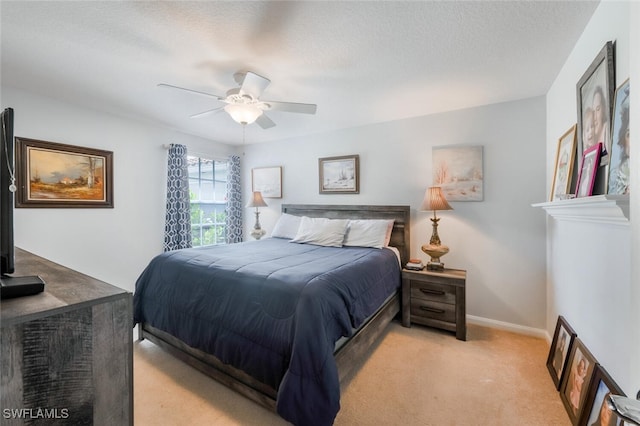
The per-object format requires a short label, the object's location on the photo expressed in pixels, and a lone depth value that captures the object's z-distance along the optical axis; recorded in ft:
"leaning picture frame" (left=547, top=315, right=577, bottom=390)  5.95
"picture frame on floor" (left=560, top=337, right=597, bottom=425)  4.89
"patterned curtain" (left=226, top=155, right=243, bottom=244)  15.34
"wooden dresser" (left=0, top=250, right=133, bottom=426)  2.07
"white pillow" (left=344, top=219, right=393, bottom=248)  10.08
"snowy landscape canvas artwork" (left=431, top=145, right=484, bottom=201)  9.52
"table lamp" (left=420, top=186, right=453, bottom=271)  9.20
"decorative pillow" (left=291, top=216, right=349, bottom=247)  10.52
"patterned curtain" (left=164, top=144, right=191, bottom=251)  12.14
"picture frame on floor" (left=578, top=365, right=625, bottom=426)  4.11
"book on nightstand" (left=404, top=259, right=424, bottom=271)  9.48
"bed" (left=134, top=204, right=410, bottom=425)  4.80
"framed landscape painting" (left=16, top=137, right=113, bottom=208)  8.39
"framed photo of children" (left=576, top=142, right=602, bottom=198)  4.74
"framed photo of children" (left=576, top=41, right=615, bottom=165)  4.43
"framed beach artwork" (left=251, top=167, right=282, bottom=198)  14.51
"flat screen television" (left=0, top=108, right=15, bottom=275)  2.79
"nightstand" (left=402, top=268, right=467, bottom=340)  8.41
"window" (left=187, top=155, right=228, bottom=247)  14.15
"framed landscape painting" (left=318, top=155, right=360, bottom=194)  12.10
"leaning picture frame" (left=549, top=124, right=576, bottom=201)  6.22
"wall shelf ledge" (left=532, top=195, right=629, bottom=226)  3.33
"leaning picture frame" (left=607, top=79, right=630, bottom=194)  3.82
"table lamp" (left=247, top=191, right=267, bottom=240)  13.39
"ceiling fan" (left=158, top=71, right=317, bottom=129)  6.60
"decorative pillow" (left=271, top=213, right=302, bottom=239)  12.41
